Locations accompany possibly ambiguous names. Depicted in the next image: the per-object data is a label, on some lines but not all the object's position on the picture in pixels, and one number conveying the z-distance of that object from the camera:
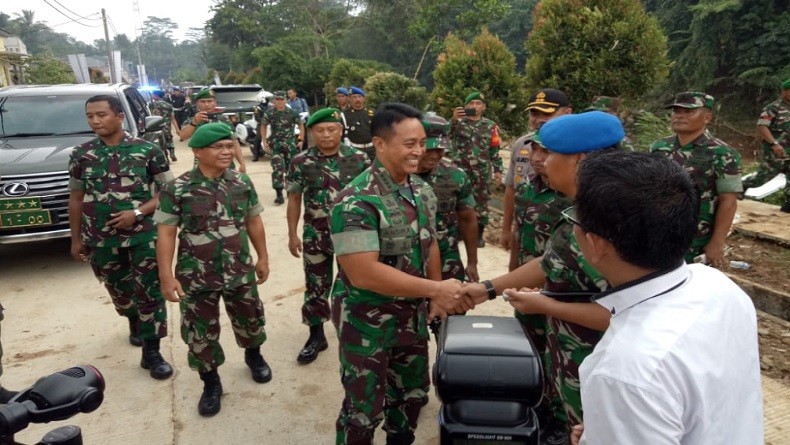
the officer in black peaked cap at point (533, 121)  4.01
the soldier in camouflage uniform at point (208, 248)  2.99
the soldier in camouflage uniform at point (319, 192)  3.71
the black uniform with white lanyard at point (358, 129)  8.03
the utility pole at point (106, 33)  28.69
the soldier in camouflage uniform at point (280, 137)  8.40
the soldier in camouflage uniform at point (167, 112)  11.85
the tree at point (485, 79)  8.62
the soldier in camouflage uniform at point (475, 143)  6.27
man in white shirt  0.92
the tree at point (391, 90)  12.40
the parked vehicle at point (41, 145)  5.09
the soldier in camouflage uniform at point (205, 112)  6.39
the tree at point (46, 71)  20.57
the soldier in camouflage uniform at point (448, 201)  3.31
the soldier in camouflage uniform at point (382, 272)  2.11
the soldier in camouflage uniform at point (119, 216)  3.55
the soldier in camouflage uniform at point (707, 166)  3.32
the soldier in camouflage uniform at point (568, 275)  1.91
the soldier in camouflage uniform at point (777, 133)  6.48
